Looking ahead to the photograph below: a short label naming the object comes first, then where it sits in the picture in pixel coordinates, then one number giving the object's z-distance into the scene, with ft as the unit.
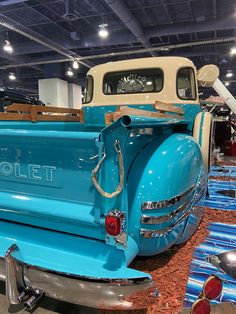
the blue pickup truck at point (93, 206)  4.86
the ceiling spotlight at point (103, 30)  25.50
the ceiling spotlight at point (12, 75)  50.72
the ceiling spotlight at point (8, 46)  30.29
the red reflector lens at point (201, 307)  4.25
